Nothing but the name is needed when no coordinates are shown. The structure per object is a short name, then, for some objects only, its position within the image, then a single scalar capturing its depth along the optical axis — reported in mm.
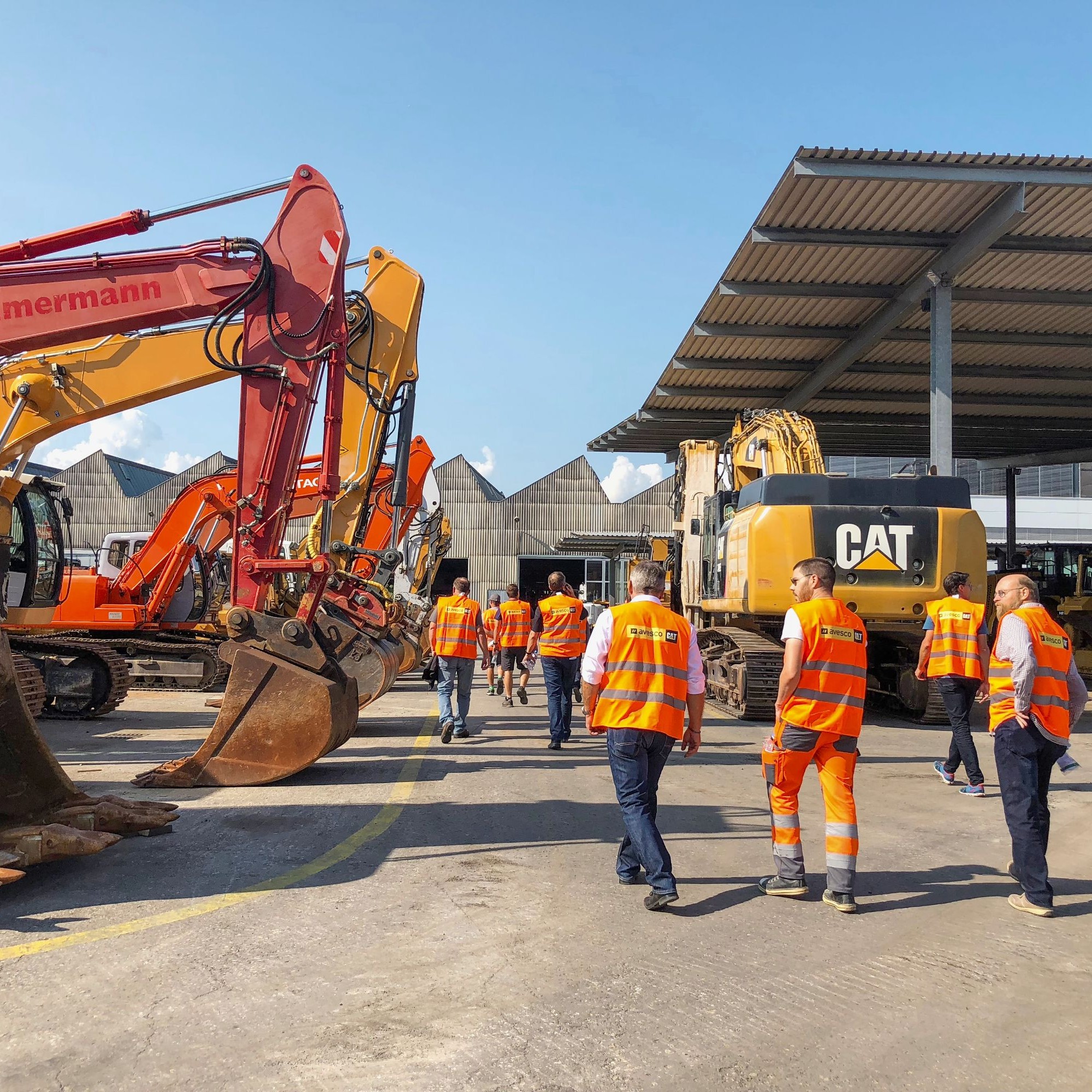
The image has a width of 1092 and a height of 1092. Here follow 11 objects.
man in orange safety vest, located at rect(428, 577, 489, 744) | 11570
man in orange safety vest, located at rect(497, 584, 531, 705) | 15047
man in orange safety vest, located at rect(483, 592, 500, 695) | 19089
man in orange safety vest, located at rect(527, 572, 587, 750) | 11336
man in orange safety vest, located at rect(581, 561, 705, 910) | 5348
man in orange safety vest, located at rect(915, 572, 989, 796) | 9047
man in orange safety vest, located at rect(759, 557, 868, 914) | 5297
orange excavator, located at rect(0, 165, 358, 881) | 7973
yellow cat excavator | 12922
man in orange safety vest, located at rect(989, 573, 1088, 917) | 5352
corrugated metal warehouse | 45094
